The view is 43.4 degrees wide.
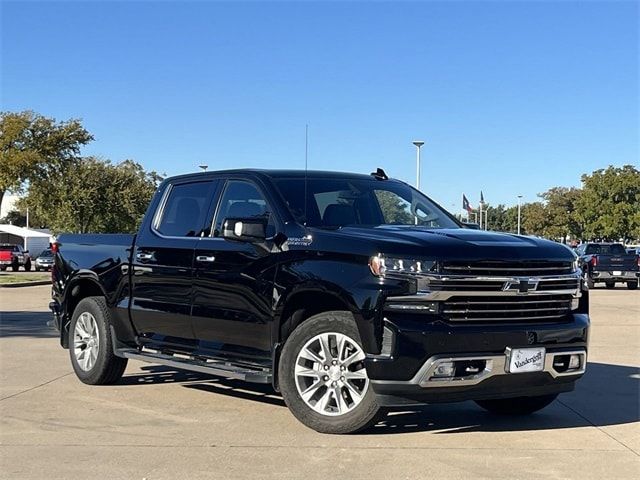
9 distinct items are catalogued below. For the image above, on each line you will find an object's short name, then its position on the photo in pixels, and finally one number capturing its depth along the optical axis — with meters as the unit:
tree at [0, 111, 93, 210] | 29.91
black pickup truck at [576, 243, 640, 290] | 30.42
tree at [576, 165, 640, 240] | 68.25
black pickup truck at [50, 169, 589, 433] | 5.50
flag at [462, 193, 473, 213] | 26.60
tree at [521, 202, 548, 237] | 90.88
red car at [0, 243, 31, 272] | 44.62
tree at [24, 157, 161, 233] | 48.16
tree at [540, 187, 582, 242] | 86.88
